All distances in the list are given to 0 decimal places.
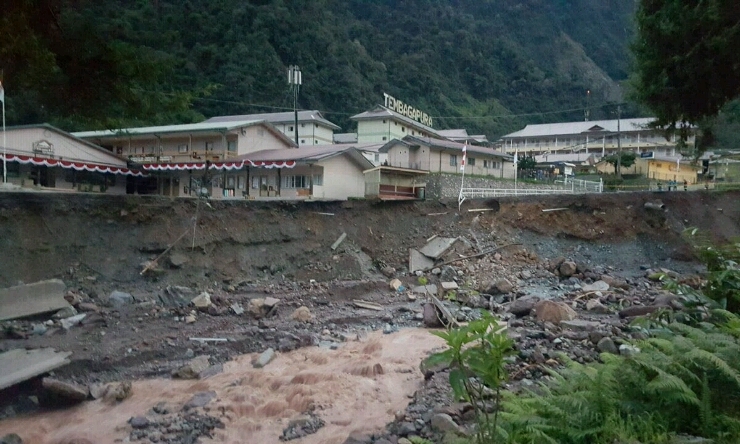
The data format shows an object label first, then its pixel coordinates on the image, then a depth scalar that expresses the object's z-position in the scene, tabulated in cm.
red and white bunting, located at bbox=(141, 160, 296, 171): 2800
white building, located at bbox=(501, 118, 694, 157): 5541
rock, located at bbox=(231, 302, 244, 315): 1748
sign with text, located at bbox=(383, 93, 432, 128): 4935
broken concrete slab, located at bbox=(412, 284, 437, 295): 2130
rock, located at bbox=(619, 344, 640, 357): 783
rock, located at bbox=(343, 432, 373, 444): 792
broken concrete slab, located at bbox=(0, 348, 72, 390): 1066
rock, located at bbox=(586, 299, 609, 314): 1594
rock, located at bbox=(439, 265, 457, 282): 2289
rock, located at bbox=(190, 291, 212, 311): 1745
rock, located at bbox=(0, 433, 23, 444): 846
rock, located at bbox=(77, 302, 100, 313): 1628
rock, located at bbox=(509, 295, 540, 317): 1574
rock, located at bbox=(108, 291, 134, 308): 1727
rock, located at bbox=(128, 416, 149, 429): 948
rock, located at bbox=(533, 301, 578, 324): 1405
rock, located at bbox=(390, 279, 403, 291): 2176
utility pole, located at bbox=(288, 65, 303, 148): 3913
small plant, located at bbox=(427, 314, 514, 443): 421
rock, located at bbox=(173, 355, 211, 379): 1206
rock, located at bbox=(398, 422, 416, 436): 762
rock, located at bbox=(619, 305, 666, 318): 1352
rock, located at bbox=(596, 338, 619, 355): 943
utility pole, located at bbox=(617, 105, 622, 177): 4347
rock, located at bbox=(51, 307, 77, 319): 1551
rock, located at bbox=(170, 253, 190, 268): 2065
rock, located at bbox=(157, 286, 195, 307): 1814
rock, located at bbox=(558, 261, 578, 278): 2333
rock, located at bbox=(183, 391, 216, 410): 1024
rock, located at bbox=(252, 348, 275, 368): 1282
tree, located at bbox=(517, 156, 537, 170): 4741
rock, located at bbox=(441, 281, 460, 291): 2150
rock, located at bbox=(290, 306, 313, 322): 1708
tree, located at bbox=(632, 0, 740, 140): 958
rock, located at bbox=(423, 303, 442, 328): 1572
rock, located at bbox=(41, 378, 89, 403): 1053
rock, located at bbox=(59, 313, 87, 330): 1474
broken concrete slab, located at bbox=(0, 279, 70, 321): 1488
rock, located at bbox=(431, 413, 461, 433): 686
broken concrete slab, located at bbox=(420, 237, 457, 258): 2467
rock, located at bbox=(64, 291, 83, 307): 1666
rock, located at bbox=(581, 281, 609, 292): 1985
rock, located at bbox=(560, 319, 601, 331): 1204
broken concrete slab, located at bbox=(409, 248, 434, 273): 2414
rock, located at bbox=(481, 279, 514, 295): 2061
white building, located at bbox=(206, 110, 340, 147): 4597
